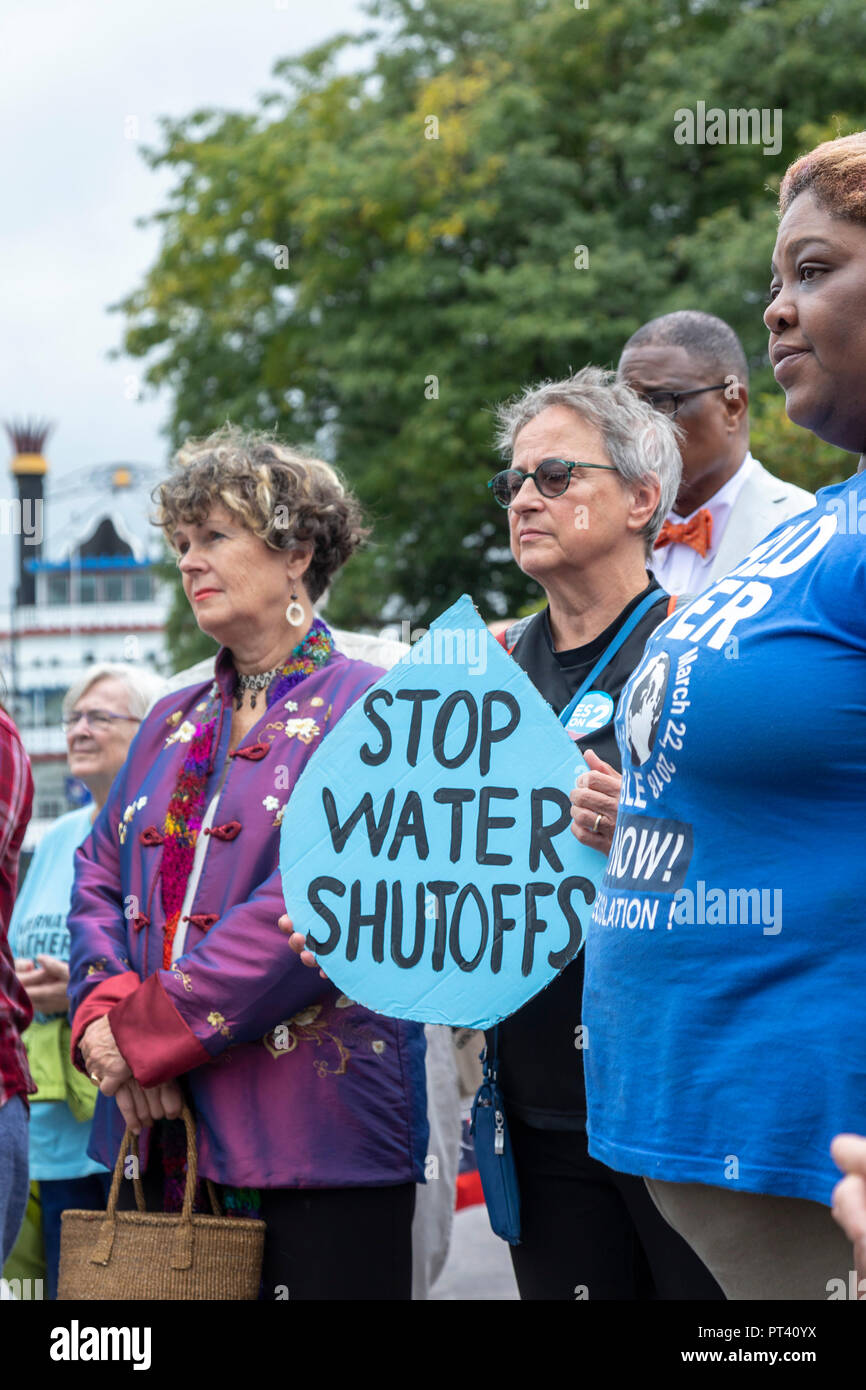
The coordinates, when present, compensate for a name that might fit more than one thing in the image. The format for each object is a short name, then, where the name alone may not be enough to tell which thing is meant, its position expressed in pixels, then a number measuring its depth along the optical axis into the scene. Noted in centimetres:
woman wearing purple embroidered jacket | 279
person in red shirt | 260
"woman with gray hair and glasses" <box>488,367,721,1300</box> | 258
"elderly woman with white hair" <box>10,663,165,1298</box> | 409
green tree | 1377
